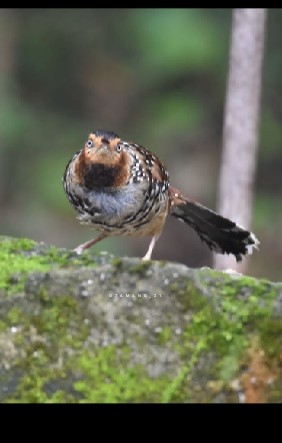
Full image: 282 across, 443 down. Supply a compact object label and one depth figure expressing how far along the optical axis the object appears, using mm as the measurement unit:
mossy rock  7195
